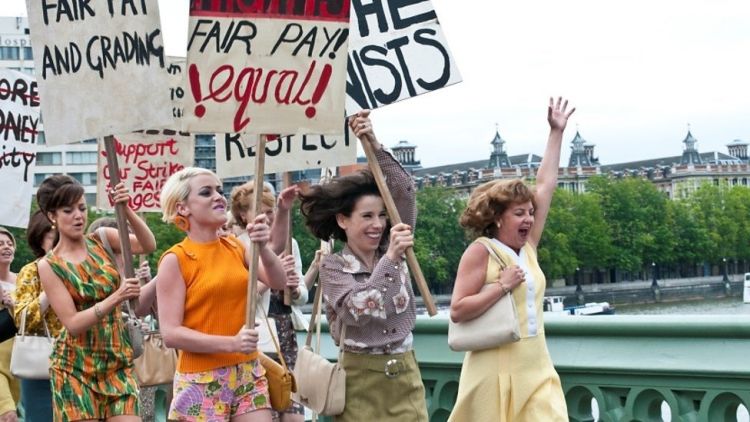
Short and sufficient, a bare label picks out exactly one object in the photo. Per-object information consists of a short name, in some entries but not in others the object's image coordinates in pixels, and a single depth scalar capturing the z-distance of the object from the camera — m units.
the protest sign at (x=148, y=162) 9.11
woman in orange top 5.73
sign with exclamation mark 6.02
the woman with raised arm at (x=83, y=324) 6.42
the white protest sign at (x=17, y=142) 9.24
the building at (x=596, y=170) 163.25
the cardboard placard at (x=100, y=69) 6.96
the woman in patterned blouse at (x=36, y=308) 6.90
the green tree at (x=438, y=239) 113.81
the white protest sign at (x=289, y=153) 7.61
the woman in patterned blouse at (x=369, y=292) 5.67
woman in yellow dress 6.04
